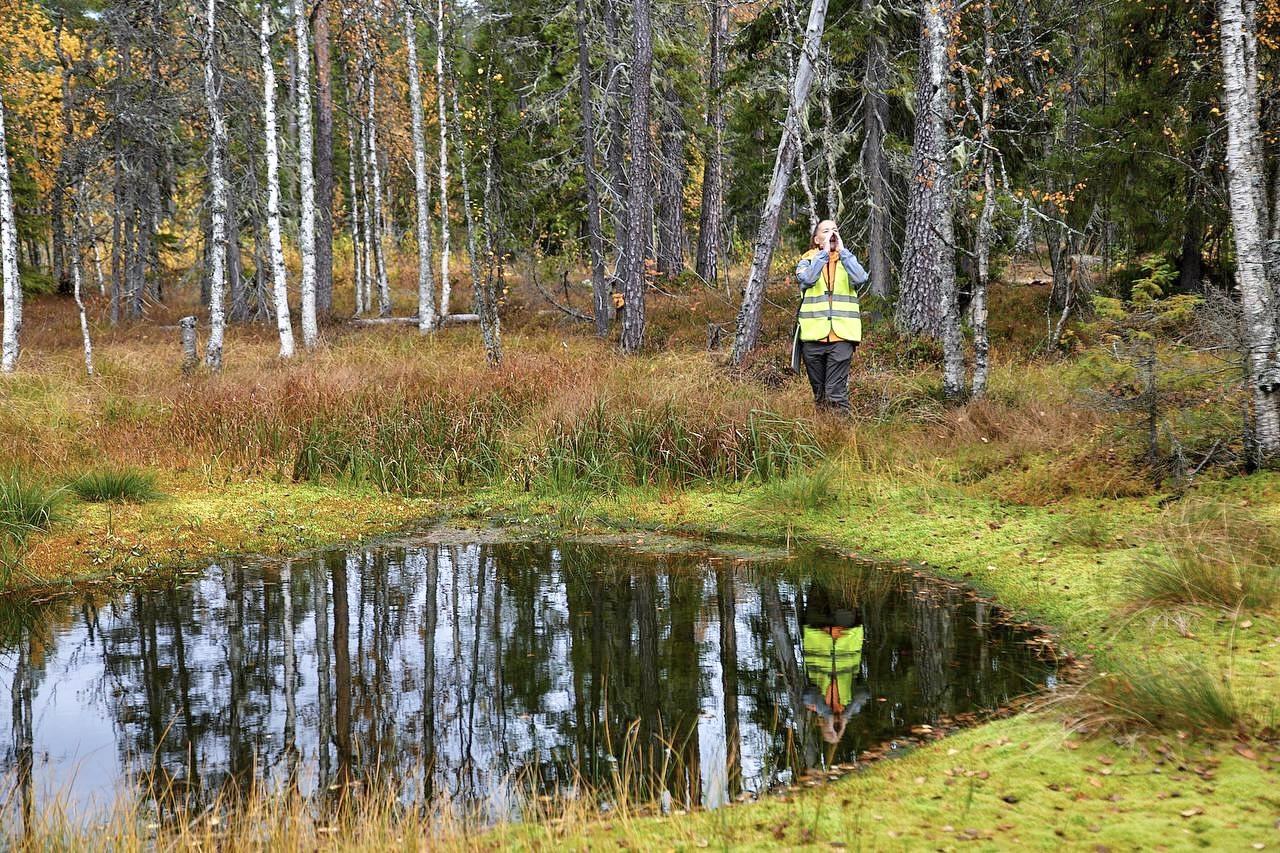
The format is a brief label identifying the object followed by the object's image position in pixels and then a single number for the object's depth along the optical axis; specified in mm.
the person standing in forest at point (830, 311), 9281
